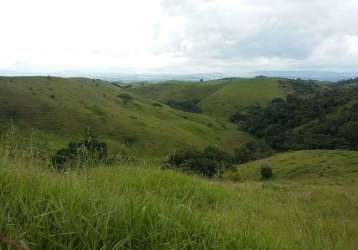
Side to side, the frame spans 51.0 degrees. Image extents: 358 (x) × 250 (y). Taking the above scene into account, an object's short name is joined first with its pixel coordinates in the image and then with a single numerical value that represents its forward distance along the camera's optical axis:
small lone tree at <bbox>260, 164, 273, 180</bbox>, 45.83
